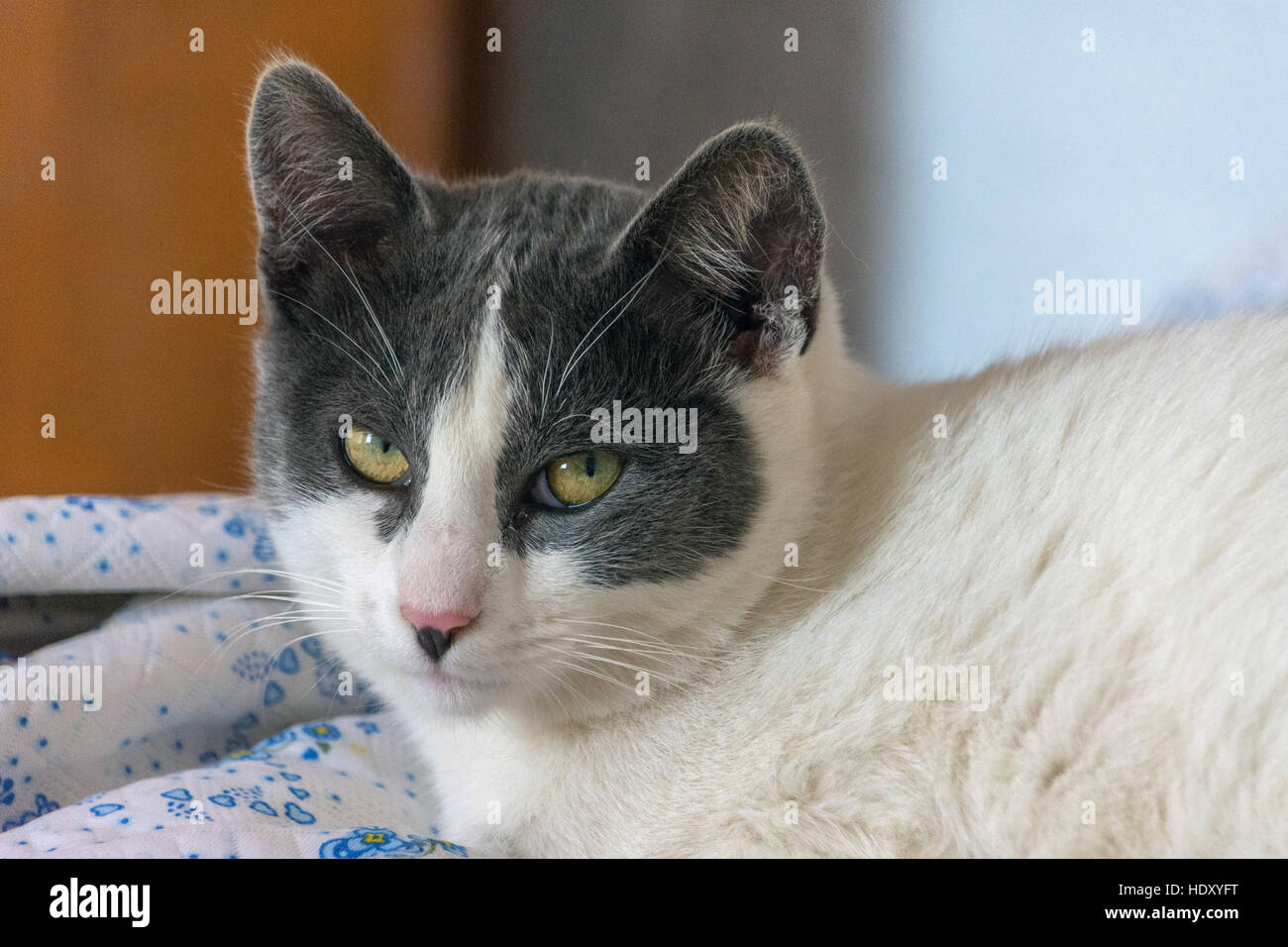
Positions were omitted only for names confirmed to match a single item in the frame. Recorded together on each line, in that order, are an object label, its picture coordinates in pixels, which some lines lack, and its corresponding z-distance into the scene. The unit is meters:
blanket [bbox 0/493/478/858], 0.50
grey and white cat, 0.47
